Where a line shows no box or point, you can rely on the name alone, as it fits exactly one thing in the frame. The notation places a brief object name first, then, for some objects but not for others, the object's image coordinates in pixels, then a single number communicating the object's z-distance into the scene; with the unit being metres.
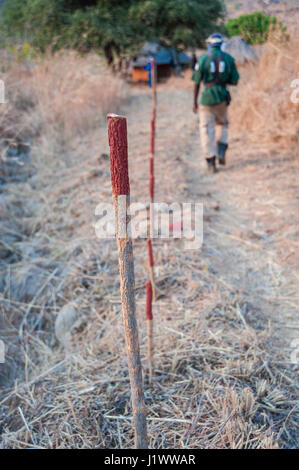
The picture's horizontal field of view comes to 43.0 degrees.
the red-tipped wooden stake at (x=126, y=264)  0.91
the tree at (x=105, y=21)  11.49
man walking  4.26
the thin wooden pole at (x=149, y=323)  1.52
